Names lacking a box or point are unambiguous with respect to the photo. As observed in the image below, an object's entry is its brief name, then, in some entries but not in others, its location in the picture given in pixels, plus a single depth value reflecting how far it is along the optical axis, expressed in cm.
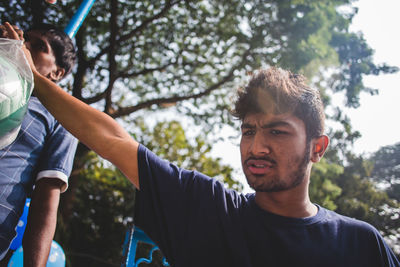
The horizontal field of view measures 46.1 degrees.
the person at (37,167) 78
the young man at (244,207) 74
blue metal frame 89
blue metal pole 98
